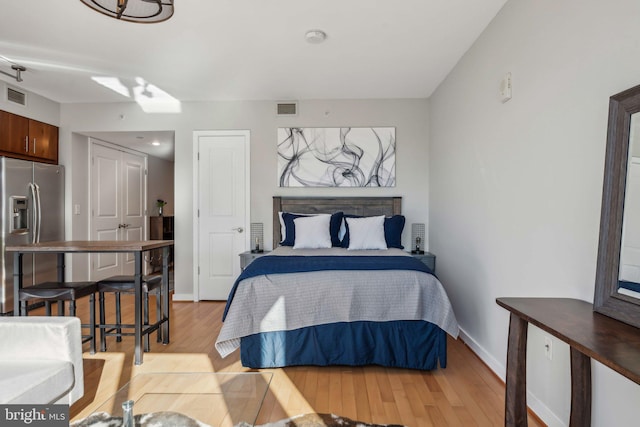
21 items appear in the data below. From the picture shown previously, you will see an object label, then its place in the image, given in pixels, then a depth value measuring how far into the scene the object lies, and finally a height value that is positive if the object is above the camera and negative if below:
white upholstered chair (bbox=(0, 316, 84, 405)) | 1.65 -0.73
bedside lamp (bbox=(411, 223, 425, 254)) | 4.45 -0.30
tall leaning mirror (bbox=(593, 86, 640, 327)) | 1.30 -0.02
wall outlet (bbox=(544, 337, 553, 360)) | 1.90 -0.73
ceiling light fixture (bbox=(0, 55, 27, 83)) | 3.48 +1.40
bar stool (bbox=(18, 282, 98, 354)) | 2.63 -0.64
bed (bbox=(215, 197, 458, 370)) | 2.57 -0.77
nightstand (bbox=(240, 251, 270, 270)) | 4.23 -0.56
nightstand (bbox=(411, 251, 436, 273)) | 4.02 -0.54
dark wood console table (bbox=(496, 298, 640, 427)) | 1.15 -0.41
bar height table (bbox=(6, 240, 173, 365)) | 2.69 -0.32
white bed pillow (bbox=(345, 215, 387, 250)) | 3.90 -0.25
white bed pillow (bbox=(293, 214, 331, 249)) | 3.95 -0.25
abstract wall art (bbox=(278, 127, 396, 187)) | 4.53 +0.68
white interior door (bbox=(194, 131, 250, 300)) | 4.65 +0.01
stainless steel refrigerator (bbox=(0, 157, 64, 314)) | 3.82 -0.05
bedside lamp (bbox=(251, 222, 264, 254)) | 4.51 -0.32
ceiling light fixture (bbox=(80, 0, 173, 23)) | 1.93 +1.14
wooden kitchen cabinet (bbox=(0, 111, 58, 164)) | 3.95 +0.83
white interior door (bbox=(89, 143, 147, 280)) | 5.18 +0.11
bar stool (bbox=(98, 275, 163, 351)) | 2.91 -0.68
